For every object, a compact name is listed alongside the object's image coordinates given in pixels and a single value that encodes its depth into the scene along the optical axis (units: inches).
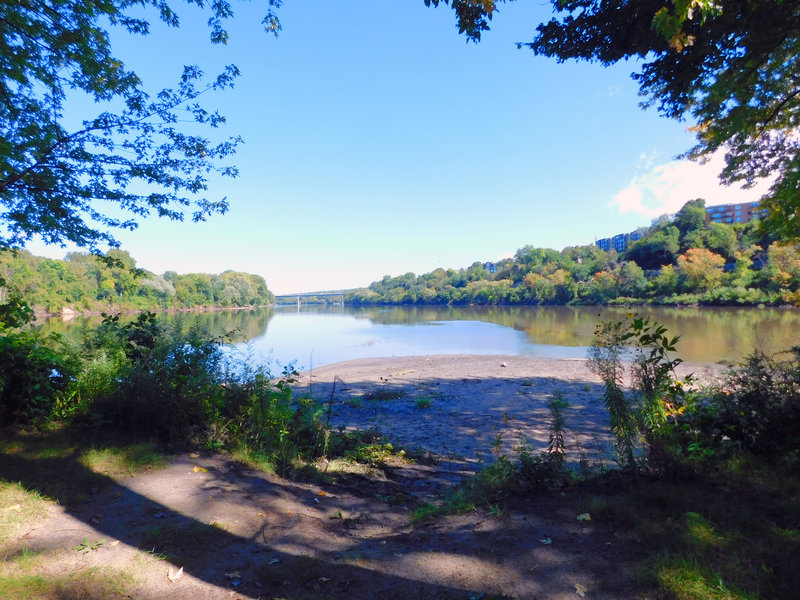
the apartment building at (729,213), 4601.4
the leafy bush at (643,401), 147.4
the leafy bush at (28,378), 184.4
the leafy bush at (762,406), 148.6
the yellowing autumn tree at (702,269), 2624.3
